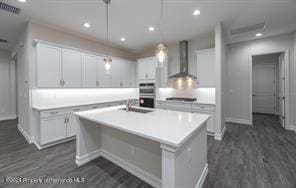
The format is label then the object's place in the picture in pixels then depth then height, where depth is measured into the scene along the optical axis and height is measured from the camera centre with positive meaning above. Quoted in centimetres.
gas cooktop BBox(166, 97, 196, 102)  442 -25
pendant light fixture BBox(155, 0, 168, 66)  217 +64
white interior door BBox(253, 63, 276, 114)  639 +16
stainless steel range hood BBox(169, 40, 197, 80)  476 +133
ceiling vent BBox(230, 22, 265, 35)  355 +183
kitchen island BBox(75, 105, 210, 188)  124 -74
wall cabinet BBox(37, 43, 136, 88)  329 +71
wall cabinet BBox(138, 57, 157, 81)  512 +96
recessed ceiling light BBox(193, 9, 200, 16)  292 +182
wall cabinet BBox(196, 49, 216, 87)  393 +75
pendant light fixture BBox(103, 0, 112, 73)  260 +64
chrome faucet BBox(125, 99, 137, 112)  262 -30
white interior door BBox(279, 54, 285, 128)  439 +9
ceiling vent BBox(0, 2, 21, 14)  262 +179
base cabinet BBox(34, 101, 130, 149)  304 -83
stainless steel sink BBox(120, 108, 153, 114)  262 -37
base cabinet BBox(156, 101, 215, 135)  370 -51
